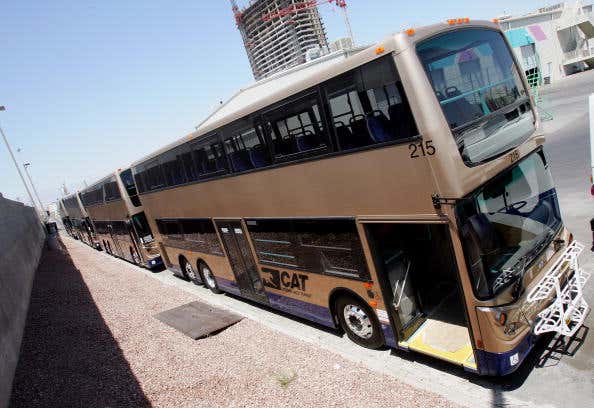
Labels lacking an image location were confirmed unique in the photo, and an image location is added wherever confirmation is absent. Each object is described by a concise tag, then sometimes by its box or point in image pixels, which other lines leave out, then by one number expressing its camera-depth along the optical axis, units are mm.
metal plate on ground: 8742
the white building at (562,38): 41594
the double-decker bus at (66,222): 40069
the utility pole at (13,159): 34644
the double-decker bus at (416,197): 4539
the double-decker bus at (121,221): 15969
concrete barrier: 7445
